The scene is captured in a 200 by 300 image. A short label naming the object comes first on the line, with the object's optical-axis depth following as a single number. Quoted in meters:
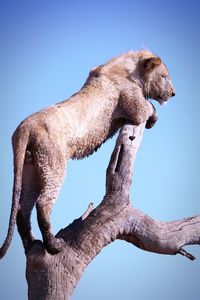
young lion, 13.96
